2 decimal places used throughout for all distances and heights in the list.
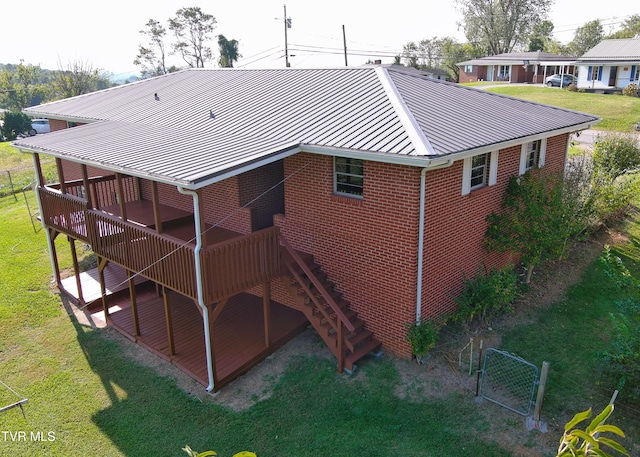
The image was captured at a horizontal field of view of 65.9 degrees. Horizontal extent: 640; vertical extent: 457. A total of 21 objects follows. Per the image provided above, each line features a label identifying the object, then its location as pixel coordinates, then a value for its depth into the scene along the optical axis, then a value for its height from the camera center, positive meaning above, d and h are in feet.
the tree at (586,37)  251.39 +13.06
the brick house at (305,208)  30.55 -9.53
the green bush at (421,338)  31.40 -16.46
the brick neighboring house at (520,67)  174.60 -0.66
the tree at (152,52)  243.40 +11.19
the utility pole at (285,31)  157.89 +12.37
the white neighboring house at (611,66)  138.00 -0.85
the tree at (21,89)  216.33 -4.14
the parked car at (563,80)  156.46 -4.94
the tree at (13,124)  157.89 -13.72
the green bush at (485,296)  34.78 -15.67
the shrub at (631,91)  129.39 -7.27
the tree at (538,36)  213.46 +12.20
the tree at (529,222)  38.01 -11.62
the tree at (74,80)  179.32 -0.80
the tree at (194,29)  246.88 +21.98
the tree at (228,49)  239.50 +11.36
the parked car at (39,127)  158.10 -14.90
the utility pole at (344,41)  168.45 +9.45
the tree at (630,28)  239.07 +16.59
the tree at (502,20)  199.52 +18.26
